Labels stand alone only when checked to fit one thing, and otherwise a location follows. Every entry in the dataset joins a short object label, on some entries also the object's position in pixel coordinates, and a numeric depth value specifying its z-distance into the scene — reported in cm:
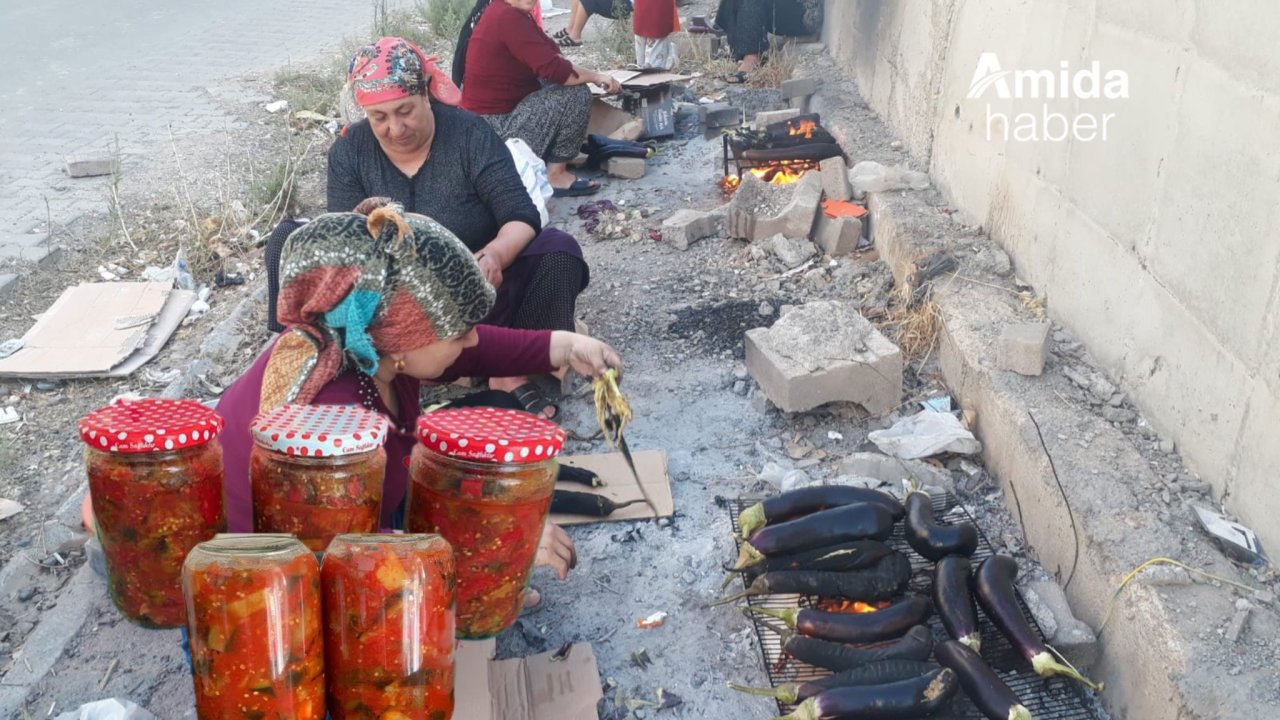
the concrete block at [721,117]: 838
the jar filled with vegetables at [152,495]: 163
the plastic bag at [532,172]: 557
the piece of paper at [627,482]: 376
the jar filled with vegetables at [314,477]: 164
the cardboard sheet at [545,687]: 273
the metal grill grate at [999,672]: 273
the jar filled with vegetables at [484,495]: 177
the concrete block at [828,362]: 416
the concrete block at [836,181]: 615
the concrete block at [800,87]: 857
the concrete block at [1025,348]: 377
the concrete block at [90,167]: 725
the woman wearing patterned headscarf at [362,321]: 225
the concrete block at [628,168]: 756
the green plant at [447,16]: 1173
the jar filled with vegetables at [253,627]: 138
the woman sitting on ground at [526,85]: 671
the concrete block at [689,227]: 625
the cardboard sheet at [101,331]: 484
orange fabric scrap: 593
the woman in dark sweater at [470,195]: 445
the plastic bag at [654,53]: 972
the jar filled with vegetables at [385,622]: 146
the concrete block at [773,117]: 743
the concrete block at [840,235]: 576
